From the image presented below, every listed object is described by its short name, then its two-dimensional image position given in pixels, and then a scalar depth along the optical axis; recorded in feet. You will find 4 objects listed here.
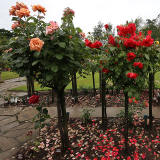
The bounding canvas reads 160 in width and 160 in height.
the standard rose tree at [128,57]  5.54
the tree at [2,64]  35.61
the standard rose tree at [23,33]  5.91
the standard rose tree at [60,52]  5.51
